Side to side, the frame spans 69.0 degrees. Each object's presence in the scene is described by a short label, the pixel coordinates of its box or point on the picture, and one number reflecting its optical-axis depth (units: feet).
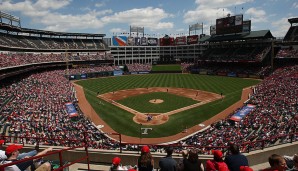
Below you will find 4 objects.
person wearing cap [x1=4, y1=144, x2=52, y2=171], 16.07
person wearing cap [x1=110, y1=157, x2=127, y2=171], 18.62
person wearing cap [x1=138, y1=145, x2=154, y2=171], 18.74
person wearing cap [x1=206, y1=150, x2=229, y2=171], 17.17
